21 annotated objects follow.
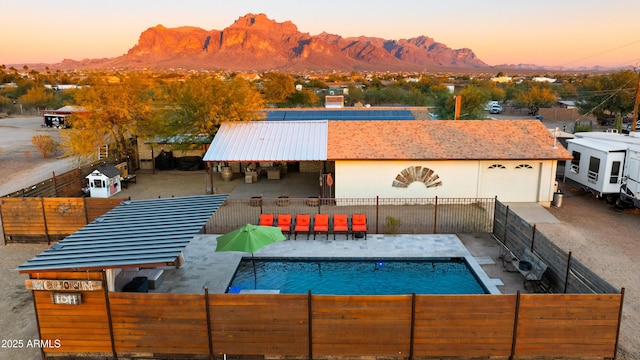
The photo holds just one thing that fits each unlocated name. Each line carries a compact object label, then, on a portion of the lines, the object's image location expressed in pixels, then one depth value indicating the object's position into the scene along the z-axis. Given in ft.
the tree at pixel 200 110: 89.92
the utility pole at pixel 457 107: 95.48
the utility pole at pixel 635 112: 99.16
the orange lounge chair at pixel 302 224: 57.47
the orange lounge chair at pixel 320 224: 57.26
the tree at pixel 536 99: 225.76
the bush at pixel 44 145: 116.06
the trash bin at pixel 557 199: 71.61
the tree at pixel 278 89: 209.19
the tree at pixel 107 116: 88.84
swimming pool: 45.01
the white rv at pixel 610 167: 68.52
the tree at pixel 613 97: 165.17
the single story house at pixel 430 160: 71.00
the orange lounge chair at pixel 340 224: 57.82
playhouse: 76.95
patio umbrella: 42.15
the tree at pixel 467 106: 131.95
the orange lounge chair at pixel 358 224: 57.21
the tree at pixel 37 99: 232.94
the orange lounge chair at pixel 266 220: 57.93
